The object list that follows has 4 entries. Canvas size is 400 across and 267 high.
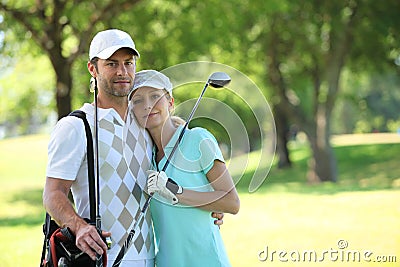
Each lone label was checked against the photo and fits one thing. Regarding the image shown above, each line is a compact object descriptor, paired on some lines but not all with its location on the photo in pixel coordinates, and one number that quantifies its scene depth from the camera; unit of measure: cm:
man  652
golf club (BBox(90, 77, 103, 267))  639
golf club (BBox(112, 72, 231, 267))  675
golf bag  622
